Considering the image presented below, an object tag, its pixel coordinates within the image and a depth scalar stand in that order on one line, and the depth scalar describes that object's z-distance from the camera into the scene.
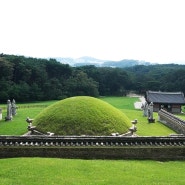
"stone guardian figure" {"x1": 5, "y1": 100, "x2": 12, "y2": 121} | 41.47
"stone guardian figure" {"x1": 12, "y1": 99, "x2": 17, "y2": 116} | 46.75
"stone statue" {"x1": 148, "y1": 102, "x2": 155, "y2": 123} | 40.22
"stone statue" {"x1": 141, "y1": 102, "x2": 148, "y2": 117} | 47.08
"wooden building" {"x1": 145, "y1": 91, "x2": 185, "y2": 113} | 61.50
